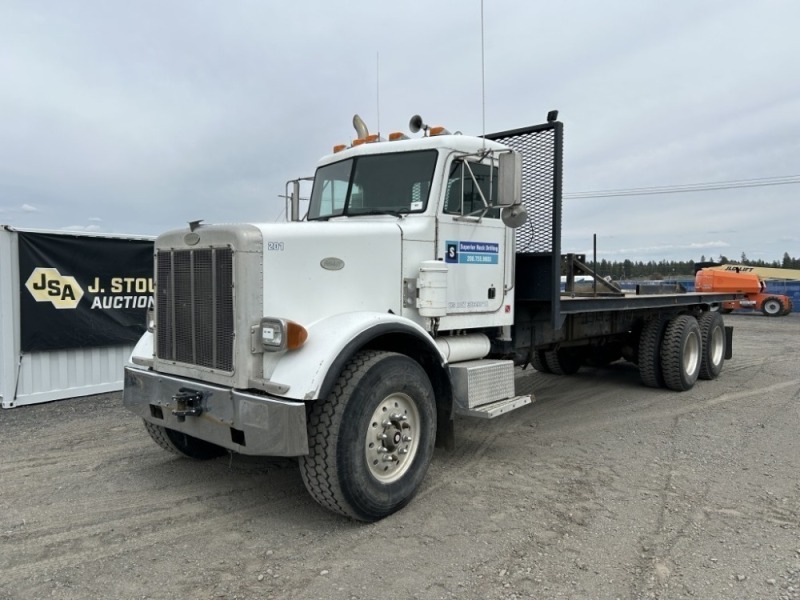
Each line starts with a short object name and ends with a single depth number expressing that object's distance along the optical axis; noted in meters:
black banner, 7.04
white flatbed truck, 3.47
